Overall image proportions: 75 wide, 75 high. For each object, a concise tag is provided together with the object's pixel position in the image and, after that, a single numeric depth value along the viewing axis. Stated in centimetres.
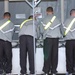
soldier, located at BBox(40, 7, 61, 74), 1504
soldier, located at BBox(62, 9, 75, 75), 1507
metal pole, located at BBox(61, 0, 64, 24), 1773
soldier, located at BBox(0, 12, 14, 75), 1525
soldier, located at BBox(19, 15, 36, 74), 1504
